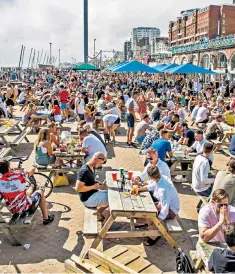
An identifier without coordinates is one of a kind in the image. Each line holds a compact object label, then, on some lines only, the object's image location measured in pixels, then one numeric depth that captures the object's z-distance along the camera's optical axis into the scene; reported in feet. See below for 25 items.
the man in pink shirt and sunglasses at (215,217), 13.15
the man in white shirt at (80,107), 45.21
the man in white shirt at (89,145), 25.21
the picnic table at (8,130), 32.78
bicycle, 21.24
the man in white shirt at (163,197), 16.06
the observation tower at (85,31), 251.39
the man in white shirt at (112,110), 40.22
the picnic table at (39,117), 42.03
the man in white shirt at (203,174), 19.35
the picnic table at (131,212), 15.03
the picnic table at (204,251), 12.71
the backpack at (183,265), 12.32
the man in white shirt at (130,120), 36.27
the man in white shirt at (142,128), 31.76
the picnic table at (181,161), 24.40
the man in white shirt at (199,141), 25.17
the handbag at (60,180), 24.90
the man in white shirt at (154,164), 19.39
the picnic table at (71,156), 24.99
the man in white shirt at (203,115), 41.93
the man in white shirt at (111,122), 37.91
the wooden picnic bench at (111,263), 12.87
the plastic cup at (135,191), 16.85
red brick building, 270.87
